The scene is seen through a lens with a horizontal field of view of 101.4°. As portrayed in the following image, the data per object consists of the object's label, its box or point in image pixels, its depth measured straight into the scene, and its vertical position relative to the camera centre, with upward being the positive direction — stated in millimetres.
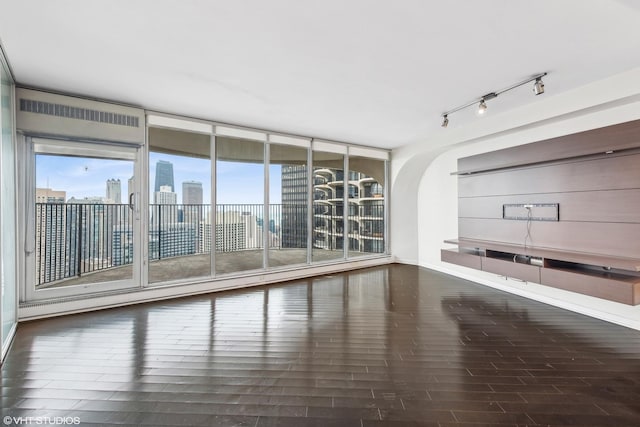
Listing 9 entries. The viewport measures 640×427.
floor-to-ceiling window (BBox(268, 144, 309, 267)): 5414 +266
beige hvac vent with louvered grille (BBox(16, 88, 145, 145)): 3178 +1249
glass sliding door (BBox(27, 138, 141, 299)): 3406 -85
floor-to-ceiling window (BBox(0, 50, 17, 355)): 2504 -11
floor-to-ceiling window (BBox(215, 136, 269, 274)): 4883 +277
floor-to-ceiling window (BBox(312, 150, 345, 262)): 6000 +171
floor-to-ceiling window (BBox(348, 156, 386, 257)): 6578 +159
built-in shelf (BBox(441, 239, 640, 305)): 2703 -714
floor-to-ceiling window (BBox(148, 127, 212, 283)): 4402 +233
